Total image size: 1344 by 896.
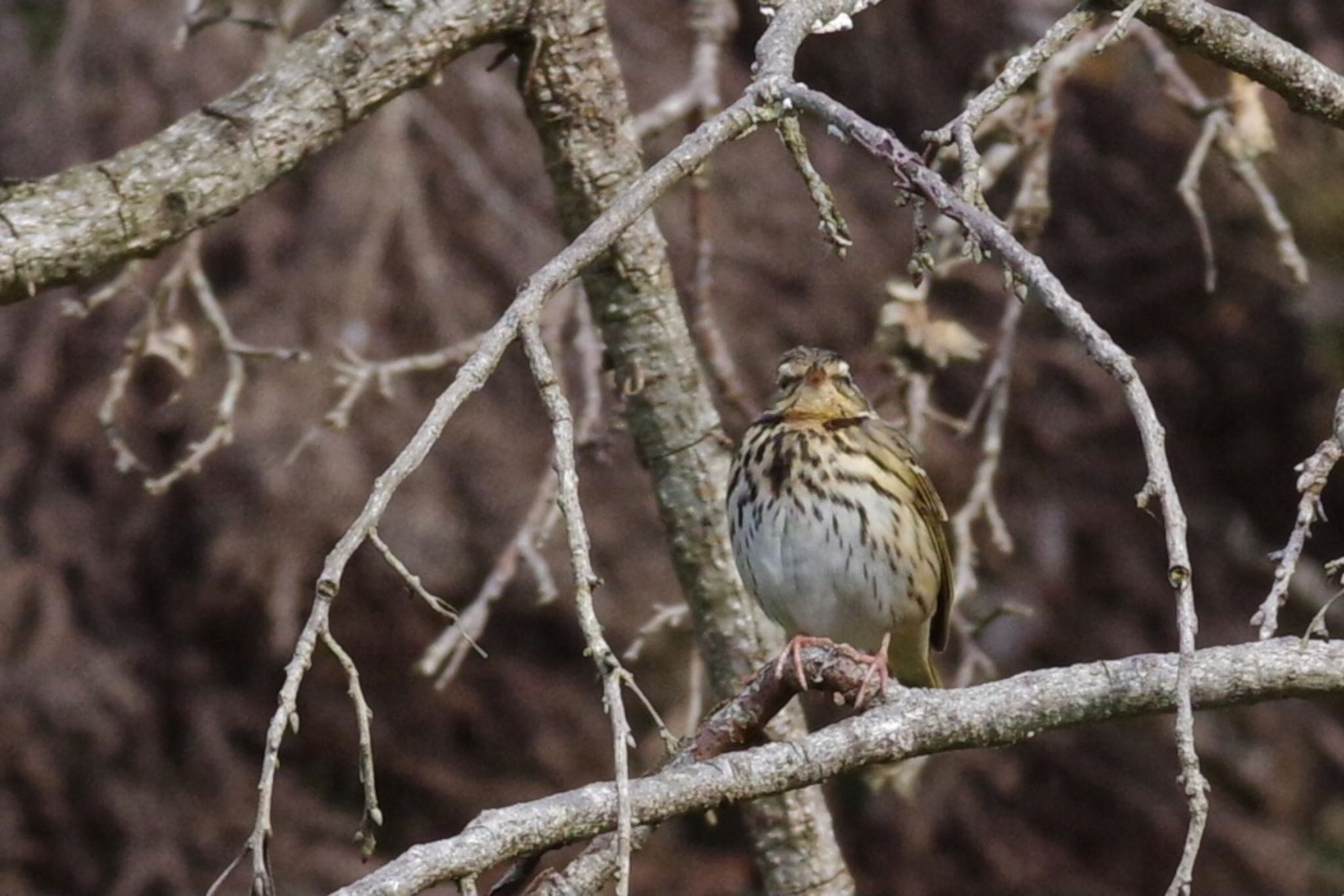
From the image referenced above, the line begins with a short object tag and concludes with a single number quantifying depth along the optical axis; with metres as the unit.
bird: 7.84
